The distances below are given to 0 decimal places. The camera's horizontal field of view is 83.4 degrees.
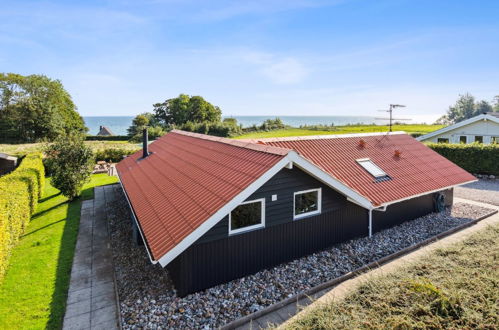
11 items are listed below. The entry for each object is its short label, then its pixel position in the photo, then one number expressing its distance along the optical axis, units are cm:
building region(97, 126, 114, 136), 7000
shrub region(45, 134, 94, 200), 1622
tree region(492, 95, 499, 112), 9040
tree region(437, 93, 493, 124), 9578
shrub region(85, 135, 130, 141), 5706
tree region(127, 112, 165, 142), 5169
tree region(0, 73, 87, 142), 4491
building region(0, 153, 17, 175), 2245
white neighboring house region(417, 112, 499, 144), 2647
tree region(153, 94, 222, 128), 7712
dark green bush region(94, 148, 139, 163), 3062
